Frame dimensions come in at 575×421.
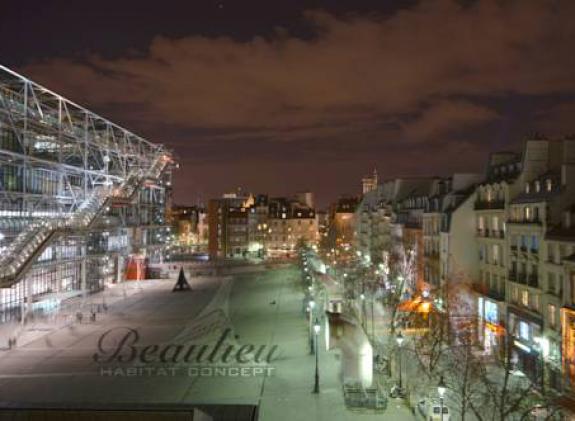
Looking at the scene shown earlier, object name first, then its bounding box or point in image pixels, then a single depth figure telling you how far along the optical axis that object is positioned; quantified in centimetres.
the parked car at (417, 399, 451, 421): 2223
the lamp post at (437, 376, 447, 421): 2162
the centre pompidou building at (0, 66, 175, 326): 4534
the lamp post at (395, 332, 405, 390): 2880
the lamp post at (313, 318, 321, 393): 2683
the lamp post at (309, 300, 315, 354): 3564
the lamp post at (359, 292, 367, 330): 4562
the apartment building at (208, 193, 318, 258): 14475
